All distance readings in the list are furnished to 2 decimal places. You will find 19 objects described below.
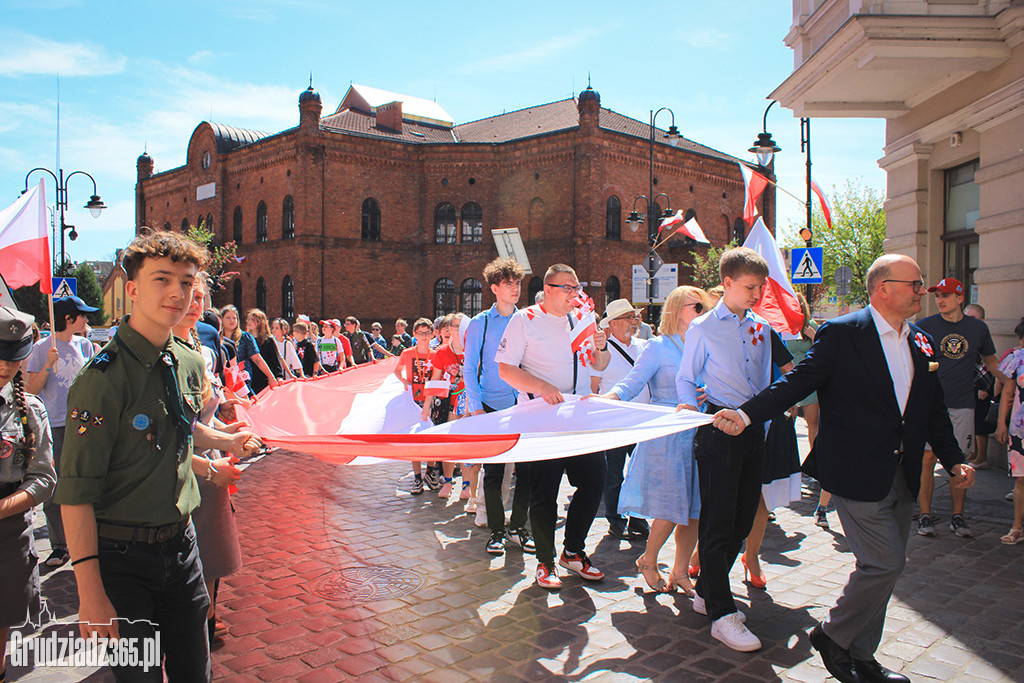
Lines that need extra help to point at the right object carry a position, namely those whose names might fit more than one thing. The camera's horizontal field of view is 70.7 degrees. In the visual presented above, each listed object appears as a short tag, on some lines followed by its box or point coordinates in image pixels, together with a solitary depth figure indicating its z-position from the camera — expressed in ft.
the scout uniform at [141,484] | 8.36
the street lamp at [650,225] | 83.46
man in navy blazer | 12.52
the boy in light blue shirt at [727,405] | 14.82
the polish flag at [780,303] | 22.03
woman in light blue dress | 17.25
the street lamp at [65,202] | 75.82
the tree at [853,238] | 134.92
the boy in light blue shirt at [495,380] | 20.95
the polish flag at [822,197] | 63.34
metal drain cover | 17.60
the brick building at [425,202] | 128.57
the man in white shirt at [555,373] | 17.81
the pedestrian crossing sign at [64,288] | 54.36
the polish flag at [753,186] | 53.47
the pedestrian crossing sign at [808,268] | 53.21
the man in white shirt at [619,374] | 22.53
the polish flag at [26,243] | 20.49
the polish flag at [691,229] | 86.01
